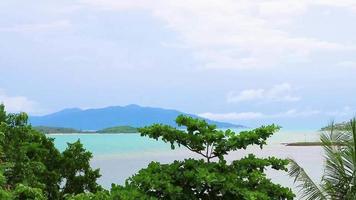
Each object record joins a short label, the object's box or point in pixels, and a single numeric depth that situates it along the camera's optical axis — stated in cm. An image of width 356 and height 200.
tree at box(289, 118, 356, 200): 1348
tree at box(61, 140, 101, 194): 1727
